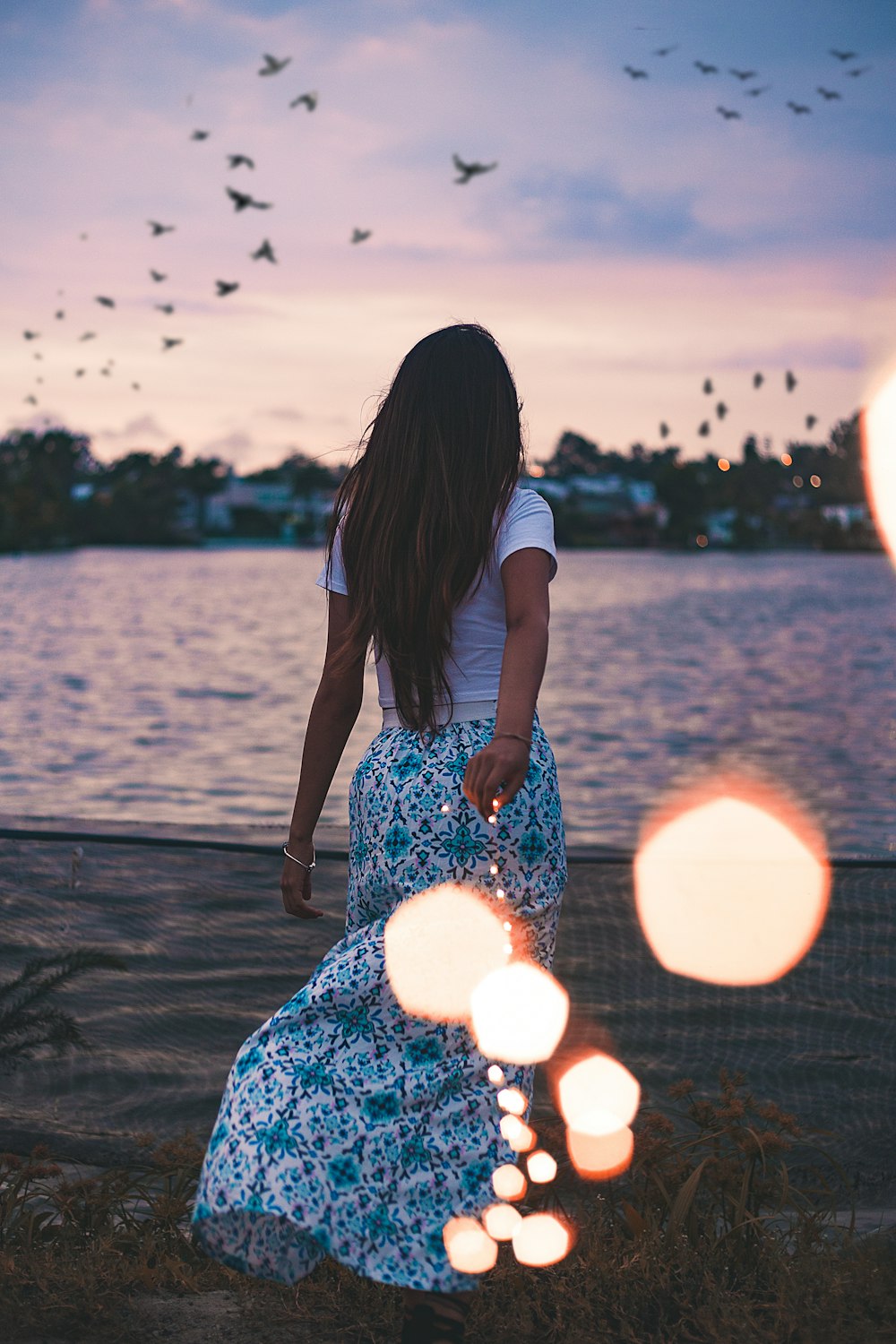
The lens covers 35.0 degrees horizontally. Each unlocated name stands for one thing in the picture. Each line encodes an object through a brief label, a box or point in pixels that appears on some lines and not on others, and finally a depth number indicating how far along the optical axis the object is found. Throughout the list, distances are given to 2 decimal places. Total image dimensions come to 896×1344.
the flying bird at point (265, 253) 13.08
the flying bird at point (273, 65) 11.22
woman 2.40
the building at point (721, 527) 186.50
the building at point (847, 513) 177.62
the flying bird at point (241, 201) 12.84
